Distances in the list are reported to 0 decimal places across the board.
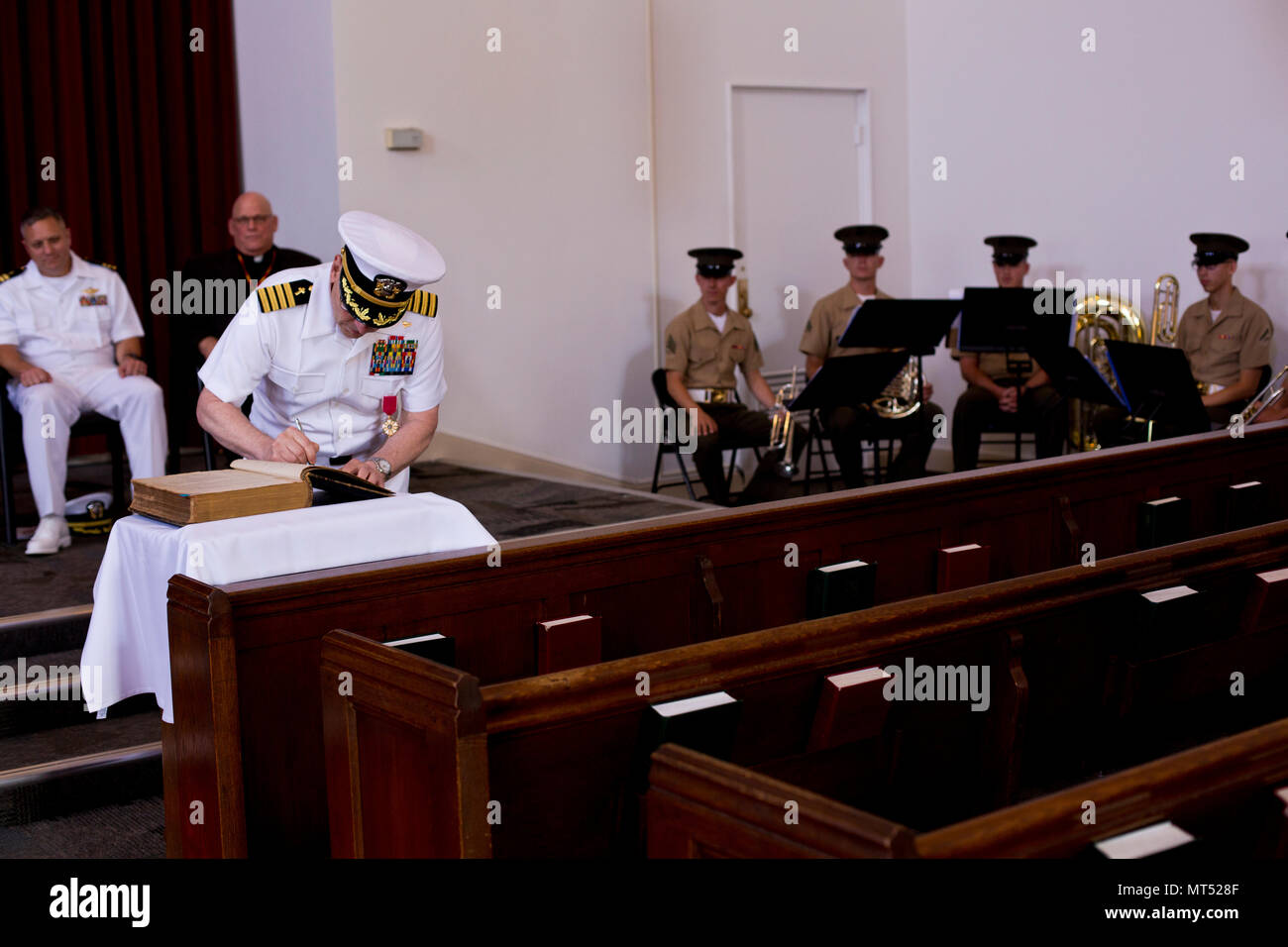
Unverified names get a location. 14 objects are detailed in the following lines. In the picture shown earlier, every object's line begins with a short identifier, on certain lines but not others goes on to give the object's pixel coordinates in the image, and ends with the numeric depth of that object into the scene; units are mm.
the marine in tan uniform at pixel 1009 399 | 7332
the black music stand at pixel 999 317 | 7027
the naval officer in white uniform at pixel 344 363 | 3143
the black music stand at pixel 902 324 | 6363
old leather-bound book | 2609
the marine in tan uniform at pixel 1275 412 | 4773
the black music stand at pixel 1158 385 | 5555
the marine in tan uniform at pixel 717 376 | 7105
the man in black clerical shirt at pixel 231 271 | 5777
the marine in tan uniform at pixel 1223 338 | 6691
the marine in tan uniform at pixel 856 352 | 7230
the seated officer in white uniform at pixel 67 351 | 5156
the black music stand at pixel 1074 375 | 6004
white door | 8297
